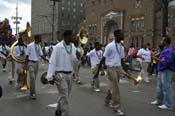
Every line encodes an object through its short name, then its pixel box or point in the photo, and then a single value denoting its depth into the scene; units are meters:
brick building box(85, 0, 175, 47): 34.34
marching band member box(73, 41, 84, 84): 10.95
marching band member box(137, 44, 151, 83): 11.80
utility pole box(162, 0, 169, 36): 14.15
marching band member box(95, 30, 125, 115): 6.13
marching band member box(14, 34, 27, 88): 8.85
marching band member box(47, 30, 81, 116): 5.19
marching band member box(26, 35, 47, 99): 7.46
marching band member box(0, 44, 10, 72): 12.70
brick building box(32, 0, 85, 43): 73.77
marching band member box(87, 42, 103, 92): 9.26
